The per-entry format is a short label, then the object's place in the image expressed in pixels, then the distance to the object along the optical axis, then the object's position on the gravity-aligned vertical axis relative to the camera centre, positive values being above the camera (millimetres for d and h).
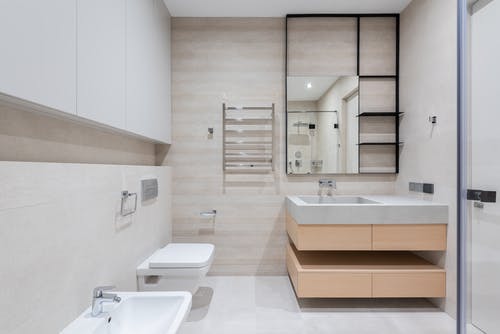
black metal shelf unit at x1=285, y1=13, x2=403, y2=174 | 2805 +889
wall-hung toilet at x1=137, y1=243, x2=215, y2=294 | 2018 -767
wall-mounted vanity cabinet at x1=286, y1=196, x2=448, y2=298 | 2121 -573
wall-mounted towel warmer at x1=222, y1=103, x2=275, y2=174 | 2898 +249
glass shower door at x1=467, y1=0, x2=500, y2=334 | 923 -1
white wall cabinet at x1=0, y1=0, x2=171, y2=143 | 859 +435
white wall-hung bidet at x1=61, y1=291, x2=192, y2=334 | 1252 -704
